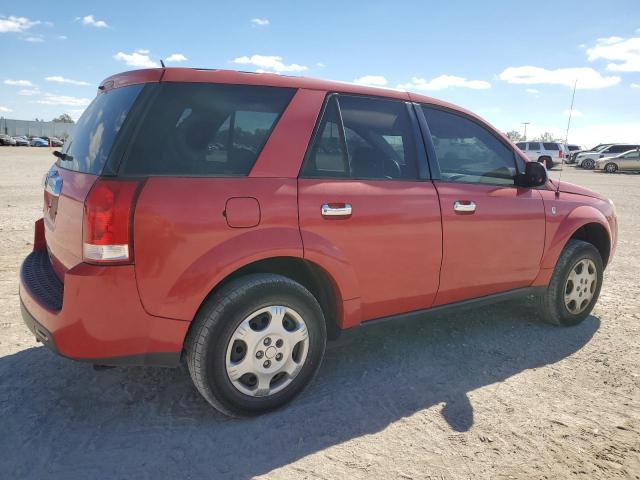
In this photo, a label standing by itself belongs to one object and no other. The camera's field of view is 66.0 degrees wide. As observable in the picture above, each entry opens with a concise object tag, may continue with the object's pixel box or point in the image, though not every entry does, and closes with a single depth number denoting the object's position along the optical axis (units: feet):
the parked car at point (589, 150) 141.28
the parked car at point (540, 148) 110.63
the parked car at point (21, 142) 181.13
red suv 7.60
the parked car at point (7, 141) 168.55
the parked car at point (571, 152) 138.35
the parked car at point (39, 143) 191.37
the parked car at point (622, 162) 104.47
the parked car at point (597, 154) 117.76
